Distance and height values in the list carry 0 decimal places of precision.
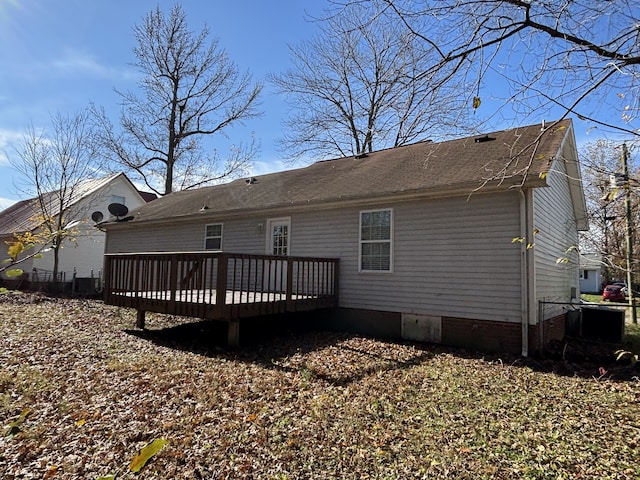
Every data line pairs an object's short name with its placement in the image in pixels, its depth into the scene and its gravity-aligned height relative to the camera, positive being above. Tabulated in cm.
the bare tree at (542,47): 329 +199
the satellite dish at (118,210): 1513 +194
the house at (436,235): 715 +69
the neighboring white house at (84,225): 1913 +179
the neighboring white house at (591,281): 3634 -119
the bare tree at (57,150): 1563 +447
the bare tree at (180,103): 2238 +932
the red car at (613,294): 2509 -163
